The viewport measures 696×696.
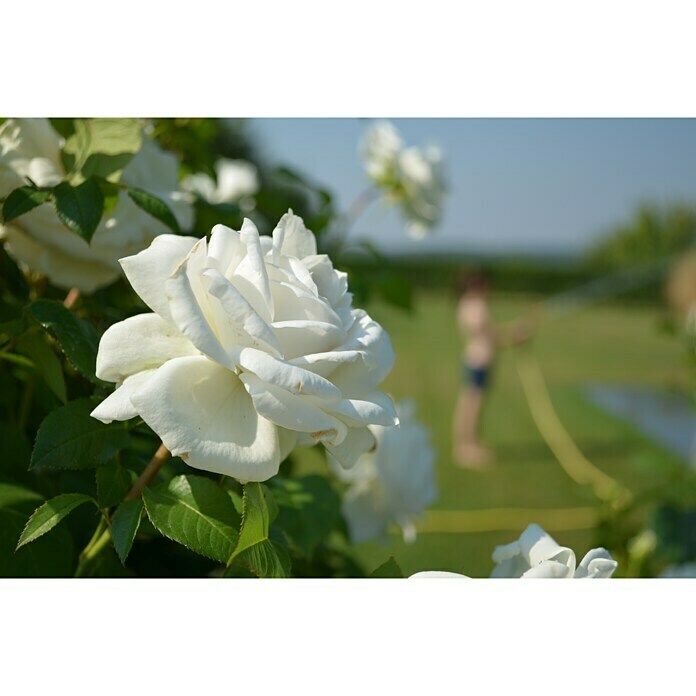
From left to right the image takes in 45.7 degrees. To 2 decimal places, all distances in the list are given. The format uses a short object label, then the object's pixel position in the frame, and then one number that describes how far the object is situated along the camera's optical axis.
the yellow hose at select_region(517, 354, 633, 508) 4.27
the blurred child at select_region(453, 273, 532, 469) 4.62
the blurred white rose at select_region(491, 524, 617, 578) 0.37
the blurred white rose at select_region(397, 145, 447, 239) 1.47
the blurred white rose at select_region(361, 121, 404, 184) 1.53
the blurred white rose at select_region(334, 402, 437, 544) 0.89
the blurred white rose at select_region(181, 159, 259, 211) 1.10
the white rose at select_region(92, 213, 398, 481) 0.32
